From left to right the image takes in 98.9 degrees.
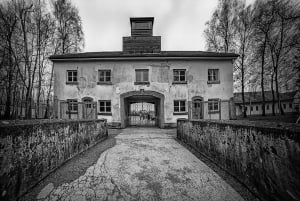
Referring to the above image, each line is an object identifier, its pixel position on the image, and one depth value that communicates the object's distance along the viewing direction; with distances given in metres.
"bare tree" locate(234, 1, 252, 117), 15.82
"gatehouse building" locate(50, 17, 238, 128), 12.56
